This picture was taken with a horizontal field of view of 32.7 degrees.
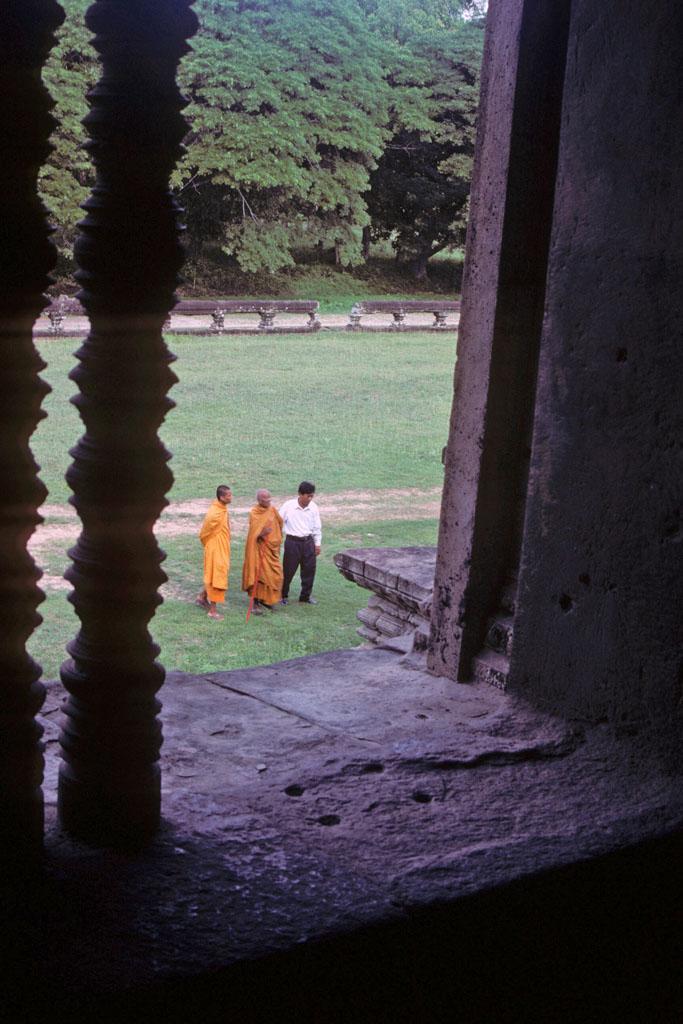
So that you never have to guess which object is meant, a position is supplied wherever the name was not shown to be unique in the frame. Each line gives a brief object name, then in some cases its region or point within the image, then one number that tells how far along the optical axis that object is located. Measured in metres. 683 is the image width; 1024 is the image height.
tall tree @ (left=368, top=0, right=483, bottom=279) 32.84
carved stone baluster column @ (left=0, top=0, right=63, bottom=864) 1.71
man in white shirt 11.02
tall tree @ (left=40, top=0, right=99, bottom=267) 22.03
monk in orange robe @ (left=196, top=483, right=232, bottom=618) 10.28
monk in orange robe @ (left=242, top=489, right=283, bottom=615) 10.66
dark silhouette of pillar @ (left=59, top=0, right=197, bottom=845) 1.90
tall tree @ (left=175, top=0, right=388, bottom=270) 27.39
